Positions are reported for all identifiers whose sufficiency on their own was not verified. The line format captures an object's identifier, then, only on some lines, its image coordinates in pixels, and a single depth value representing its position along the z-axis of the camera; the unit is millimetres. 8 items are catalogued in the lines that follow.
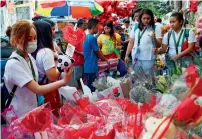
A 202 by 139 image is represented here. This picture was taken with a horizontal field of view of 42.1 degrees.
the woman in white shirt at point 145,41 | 3672
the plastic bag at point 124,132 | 1161
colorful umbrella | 5283
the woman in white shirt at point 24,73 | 1759
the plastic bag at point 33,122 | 1242
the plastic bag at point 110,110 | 1391
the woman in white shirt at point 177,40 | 3592
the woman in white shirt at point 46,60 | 2087
